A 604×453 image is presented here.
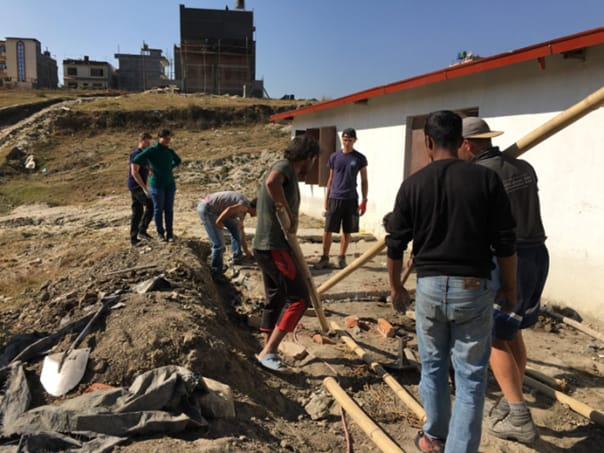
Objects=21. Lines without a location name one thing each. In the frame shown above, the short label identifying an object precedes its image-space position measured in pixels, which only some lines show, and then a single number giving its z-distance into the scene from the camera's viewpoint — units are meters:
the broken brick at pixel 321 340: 4.41
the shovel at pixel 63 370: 2.83
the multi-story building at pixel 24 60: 58.88
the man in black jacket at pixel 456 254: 2.18
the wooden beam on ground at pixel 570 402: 3.02
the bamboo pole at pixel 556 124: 2.69
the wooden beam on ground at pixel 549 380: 3.51
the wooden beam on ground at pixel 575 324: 4.50
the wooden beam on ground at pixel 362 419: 2.71
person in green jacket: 6.77
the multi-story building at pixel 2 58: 66.43
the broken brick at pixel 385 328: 4.62
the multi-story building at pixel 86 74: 56.62
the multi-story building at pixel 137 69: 58.62
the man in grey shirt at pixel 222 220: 5.50
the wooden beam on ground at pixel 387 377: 3.15
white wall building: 4.79
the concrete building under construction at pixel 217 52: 41.28
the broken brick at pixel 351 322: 4.84
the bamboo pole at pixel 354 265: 3.37
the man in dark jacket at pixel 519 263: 2.68
